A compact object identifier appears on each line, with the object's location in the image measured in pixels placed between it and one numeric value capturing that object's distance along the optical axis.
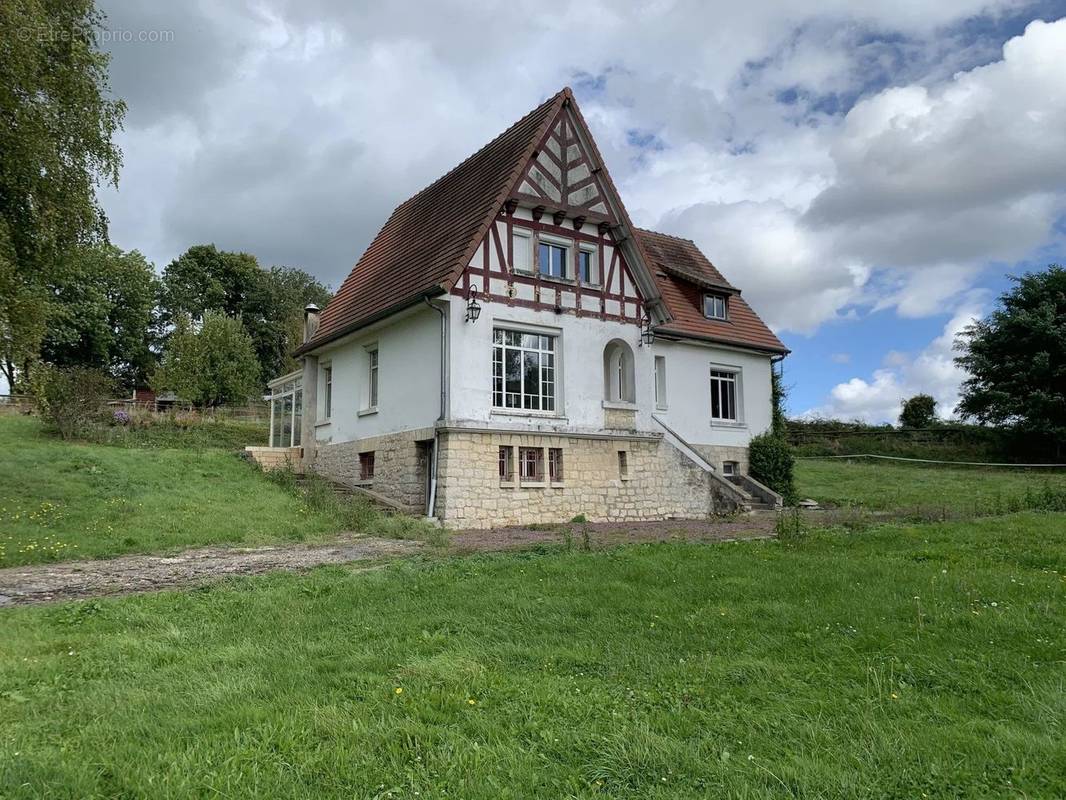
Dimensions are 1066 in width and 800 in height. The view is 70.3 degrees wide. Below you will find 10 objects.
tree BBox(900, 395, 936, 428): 41.09
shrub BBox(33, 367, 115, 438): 24.00
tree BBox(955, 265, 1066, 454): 32.22
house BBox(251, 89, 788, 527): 17.09
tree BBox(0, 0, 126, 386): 11.38
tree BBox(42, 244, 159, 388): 45.75
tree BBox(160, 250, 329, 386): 53.09
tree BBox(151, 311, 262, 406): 36.16
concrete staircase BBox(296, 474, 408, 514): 17.49
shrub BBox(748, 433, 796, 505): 23.70
